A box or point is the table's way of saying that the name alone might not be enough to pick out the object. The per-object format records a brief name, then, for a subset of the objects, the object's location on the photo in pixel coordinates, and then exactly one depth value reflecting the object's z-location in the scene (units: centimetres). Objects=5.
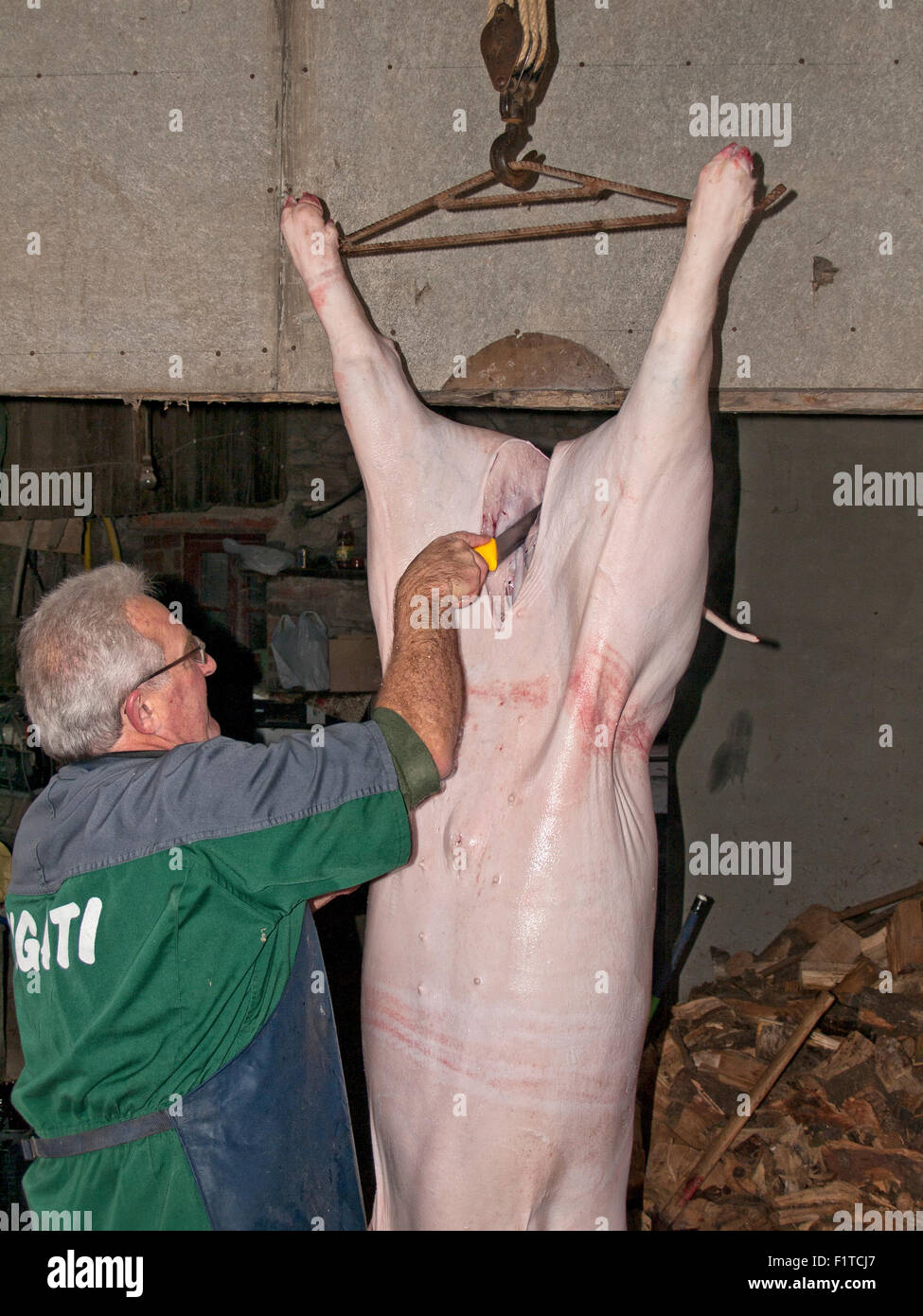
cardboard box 586
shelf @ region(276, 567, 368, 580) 582
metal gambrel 204
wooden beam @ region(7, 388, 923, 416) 232
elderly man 175
